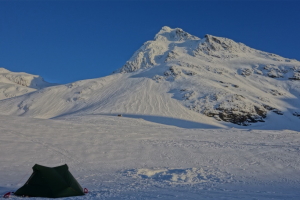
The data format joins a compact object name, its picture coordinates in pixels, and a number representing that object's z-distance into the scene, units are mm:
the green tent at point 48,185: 10500
